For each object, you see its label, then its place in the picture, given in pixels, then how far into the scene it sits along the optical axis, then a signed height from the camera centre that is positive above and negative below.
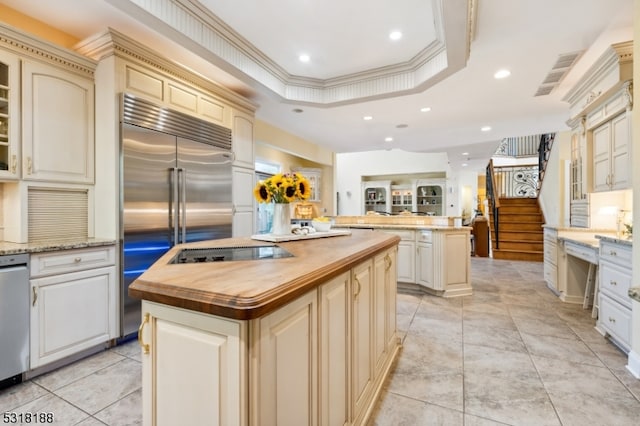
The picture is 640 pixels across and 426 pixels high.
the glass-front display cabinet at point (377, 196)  10.65 +0.57
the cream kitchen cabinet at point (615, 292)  2.31 -0.67
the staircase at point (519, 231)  6.70 -0.43
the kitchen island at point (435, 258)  4.02 -0.62
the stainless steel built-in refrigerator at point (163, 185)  2.55 +0.26
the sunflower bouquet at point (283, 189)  1.97 +0.15
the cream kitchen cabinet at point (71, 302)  2.04 -0.66
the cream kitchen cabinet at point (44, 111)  2.17 +0.78
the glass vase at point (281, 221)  2.10 -0.06
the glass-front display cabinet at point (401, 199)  10.45 +0.46
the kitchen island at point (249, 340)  0.80 -0.40
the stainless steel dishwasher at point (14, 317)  1.88 -0.67
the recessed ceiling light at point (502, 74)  2.96 +1.38
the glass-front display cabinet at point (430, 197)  10.02 +0.50
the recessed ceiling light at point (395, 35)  2.55 +1.51
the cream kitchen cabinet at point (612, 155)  2.78 +0.58
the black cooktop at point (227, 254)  1.34 -0.21
